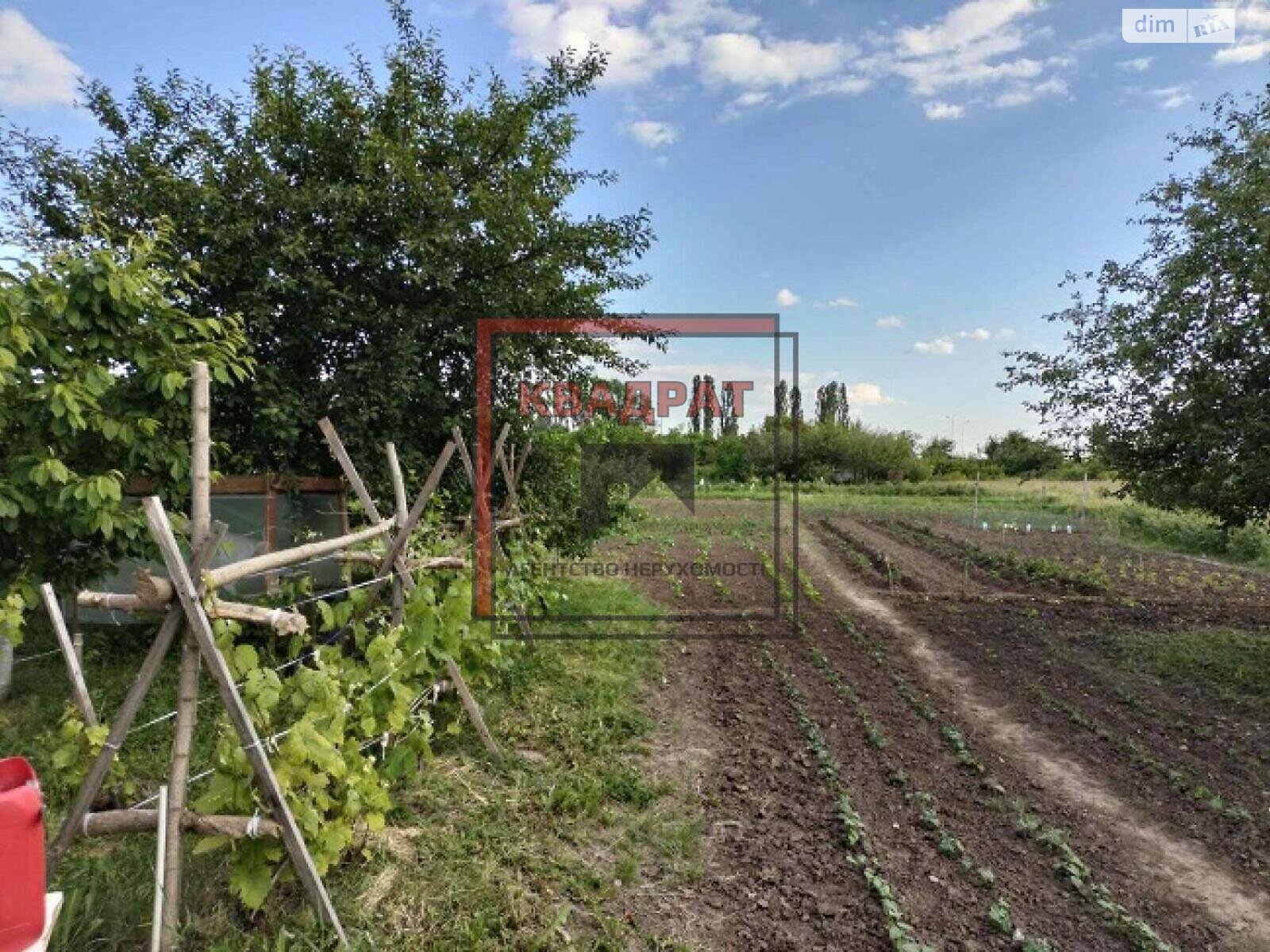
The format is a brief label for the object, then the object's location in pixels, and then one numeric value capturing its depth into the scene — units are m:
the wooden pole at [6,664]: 4.34
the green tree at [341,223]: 5.15
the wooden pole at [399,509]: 3.52
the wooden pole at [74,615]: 5.13
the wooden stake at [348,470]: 3.38
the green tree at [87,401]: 3.34
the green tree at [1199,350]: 5.21
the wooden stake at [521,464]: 6.27
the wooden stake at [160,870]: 1.98
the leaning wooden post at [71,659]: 2.44
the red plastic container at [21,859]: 1.44
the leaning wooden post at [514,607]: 4.84
